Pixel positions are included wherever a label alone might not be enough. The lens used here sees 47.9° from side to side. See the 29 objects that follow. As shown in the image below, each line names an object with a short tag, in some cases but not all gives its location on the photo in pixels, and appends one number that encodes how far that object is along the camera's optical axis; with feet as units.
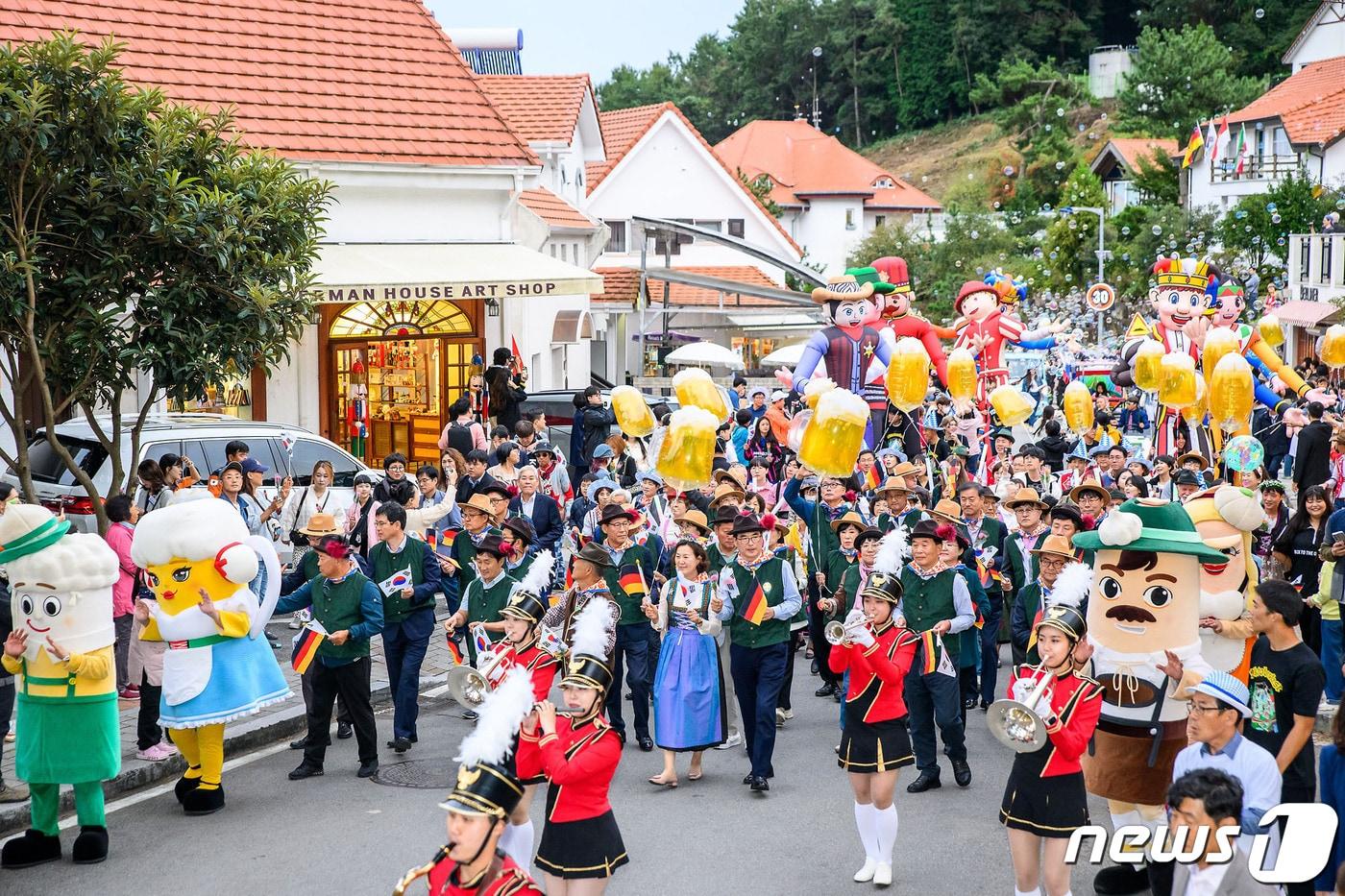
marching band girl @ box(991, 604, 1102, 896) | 22.33
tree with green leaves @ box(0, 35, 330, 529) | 35.83
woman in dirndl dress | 31.07
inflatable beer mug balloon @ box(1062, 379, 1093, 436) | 55.21
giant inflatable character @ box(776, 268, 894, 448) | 48.65
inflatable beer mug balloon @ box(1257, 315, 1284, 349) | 56.44
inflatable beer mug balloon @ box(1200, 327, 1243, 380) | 49.73
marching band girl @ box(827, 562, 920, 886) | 25.84
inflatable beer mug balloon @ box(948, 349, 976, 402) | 55.11
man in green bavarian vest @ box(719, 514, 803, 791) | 31.12
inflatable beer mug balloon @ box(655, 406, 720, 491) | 36.63
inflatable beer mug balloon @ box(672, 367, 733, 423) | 41.65
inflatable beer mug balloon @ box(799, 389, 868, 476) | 37.68
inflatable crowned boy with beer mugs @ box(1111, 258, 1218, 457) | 52.95
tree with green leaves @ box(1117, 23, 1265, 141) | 202.90
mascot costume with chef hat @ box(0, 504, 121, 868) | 26.73
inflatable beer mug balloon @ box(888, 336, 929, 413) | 48.06
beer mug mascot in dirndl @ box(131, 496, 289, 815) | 28.96
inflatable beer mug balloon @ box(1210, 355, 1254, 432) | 46.21
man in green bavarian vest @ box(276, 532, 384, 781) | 32.04
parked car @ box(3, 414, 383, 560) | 43.47
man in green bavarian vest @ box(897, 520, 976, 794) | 30.40
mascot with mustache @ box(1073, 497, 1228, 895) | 25.64
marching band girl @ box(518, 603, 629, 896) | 20.84
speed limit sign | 97.96
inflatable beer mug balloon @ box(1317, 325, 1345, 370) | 54.54
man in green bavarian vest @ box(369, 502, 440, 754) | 34.17
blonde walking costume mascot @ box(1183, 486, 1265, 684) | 28.53
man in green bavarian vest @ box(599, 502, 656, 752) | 34.37
